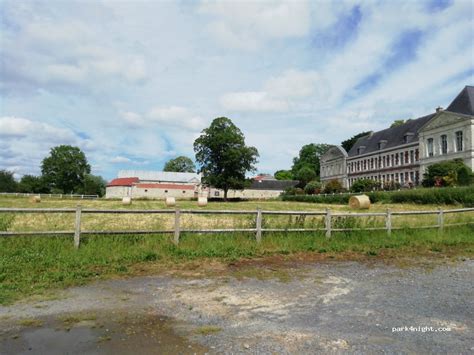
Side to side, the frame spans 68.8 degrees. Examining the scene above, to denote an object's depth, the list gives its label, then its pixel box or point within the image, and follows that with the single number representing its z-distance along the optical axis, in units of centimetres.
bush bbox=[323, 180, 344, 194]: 6244
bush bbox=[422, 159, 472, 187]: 3641
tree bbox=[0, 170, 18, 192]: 8912
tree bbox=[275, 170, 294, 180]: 12228
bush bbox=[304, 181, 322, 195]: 6959
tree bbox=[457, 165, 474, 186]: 3562
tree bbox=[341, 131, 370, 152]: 9291
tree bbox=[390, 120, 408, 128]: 8314
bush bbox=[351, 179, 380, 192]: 5250
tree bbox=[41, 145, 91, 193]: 9106
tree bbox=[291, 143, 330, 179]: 10756
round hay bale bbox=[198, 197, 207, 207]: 3647
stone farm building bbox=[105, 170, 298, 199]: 9238
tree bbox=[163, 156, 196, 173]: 12144
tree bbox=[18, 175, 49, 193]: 9144
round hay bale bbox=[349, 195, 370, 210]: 2650
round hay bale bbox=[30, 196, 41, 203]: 4106
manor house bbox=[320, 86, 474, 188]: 5075
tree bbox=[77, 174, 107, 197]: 9480
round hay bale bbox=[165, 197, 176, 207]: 3594
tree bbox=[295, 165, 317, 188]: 9498
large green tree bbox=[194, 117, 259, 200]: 5769
